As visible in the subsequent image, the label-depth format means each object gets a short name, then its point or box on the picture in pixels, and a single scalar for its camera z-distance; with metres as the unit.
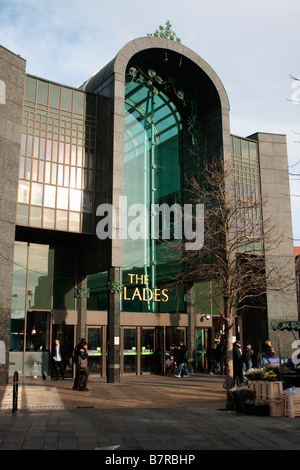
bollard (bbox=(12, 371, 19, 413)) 11.61
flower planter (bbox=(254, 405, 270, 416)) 11.36
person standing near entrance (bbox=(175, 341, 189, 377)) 21.93
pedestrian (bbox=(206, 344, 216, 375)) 24.02
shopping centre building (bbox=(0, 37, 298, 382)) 20.80
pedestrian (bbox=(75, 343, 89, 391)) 16.58
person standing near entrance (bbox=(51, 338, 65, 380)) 20.81
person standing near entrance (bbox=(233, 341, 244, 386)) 15.44
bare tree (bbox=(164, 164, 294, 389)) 18.39
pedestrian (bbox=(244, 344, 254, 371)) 19.95
